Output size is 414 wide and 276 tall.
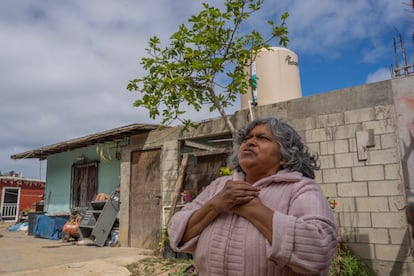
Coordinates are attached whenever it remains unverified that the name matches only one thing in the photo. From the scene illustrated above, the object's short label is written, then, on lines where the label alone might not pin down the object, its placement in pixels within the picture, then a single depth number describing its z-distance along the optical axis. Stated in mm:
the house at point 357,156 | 3764
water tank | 5477
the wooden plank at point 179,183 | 5952
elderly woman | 1072
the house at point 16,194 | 18422
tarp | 8985
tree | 4688
